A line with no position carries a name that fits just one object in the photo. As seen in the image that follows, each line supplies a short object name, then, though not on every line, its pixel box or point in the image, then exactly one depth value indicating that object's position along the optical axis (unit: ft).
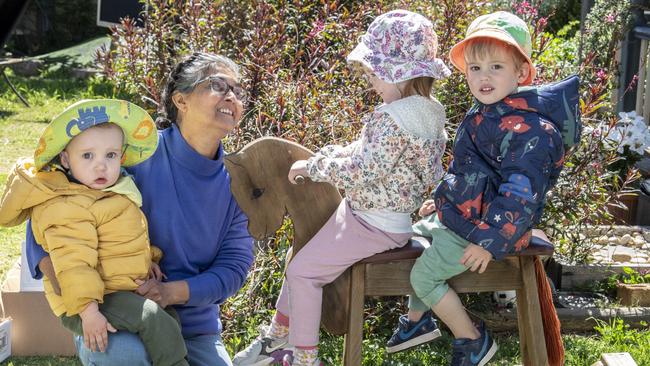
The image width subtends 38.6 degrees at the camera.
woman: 10.91
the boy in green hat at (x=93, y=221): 9.66
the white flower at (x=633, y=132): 18.75
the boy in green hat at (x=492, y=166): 9.89
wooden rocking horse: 10.68
